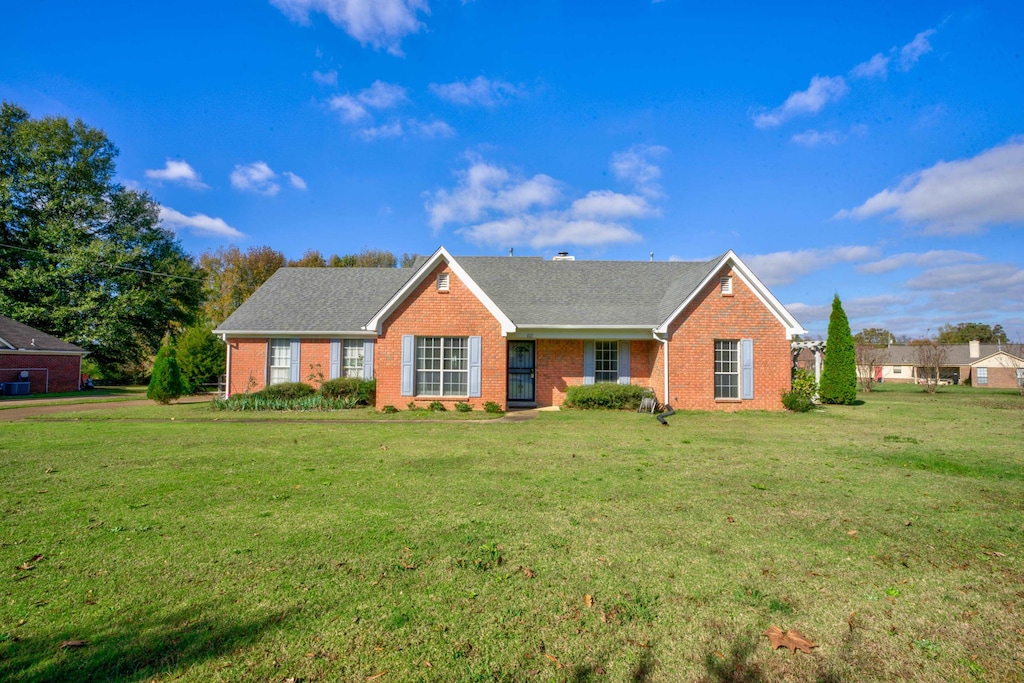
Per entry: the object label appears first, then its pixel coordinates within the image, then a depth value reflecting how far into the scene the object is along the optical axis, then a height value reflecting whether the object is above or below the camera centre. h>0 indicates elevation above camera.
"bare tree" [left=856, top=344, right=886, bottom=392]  36.12 +0.02
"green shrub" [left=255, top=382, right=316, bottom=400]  18.92 -1.04
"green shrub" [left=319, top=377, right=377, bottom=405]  19.06 -0.95
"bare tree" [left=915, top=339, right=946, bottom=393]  36.44 +0.78
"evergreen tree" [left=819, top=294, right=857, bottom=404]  22.31 -0.21
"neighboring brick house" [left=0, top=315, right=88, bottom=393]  28.72 +0.10
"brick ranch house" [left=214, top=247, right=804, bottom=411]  17.56 +1.01
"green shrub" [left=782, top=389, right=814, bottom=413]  17.98 -1.25
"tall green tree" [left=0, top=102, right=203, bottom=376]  34.03 +7.92
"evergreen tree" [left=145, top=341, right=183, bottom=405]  20.50 -0.71
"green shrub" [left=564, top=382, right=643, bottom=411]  17.91 -1.11
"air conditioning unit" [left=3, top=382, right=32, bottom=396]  28.61 -1.54
